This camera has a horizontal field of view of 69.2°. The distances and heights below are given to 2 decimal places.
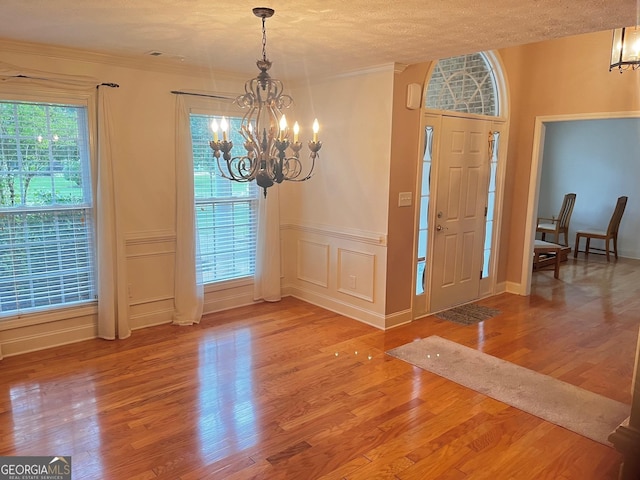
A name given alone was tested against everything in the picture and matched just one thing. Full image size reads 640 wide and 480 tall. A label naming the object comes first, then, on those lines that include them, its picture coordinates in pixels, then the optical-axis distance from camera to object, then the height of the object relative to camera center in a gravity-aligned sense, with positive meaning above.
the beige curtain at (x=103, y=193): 3.55 -0.22
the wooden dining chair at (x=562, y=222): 7.31 -0.73
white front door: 4.65 -0.39
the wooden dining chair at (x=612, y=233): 7.24 -0.89
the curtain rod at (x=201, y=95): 4.26 +0.70
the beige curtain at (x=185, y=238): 4.29 -0.66
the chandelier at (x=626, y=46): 3.17 +0.91
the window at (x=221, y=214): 4.53 -0.46
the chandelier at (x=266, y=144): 2.56 +0.15
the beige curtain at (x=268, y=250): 5.00 -0.86
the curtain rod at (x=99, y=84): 3.49 +0.67
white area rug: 2.87 -1.48
